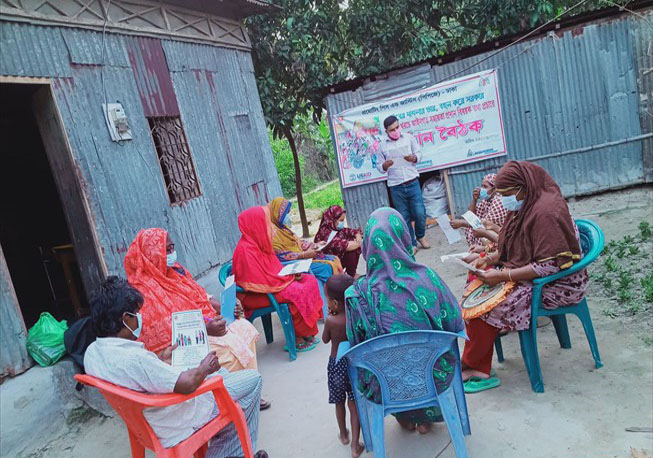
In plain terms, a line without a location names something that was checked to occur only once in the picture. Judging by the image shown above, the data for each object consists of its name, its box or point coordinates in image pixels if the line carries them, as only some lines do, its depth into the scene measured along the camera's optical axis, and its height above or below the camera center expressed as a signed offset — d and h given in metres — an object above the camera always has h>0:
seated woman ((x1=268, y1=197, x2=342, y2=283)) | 4.89 -0.79
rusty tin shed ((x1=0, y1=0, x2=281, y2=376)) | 4.23 +0.77
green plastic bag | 3.50 -0.86
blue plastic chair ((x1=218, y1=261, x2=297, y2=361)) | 4.21 -1.26
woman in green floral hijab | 2.28 -0.74
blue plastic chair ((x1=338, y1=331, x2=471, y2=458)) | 2.16 -1.06
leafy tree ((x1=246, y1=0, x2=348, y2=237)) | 8.91 +2.19
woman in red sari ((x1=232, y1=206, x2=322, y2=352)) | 4.21 -0.95
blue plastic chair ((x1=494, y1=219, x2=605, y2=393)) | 2.80 -1.23
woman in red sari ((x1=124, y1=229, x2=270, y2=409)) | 3.12 -0.73
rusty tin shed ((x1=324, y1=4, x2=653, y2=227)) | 7.02 +0.21
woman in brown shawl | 2.78 -0.85
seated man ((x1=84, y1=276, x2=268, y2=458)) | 2.18 -0.77
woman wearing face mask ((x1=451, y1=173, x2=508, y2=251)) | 3.67 -0.74
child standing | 2.61 -1.09
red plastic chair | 2.14 -1.08
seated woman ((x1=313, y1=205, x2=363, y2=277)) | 5.43 -0.92
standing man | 6.83 -0.39
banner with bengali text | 7.62 +0.26
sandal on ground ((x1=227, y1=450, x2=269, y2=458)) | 2.75 -1.60
